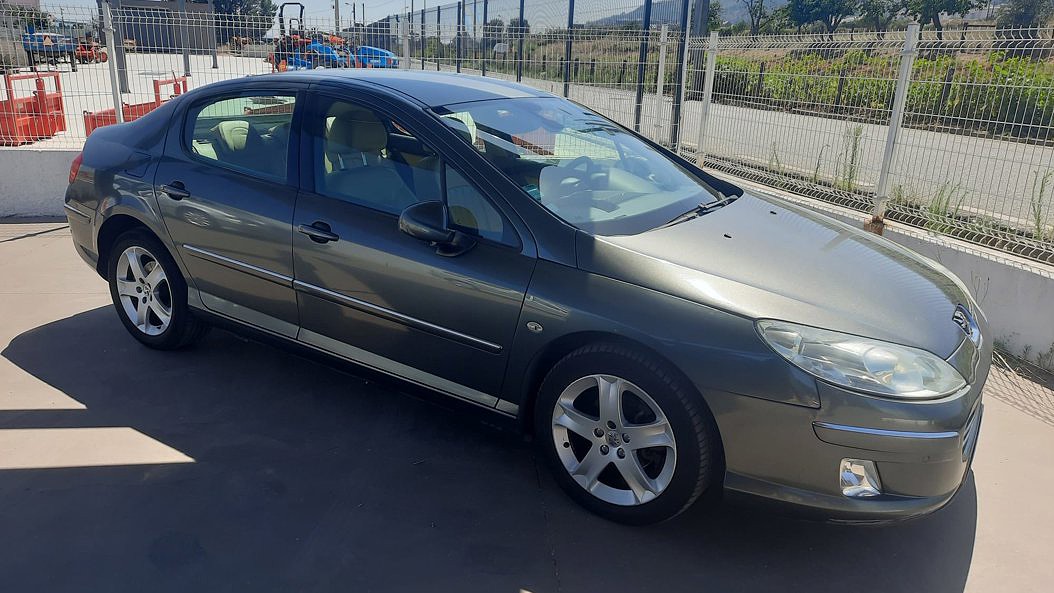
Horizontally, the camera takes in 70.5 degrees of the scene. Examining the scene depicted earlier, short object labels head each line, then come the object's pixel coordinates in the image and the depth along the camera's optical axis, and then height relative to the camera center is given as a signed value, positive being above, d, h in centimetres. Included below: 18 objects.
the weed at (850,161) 648 -70
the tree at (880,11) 5828 +540
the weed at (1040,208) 527 -82
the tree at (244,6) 7226 +455
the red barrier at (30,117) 782 -76
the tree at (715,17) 4806 +365
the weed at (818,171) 704 -85
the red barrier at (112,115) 820 -74
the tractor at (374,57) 883 +2
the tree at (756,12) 6100 +509
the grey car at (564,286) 253 -84
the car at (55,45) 916 -1
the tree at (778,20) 5918 +440
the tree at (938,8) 5425 +537
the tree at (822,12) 6062 +531
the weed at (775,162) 734 -81
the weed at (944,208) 572 -93
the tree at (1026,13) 4300 +429
